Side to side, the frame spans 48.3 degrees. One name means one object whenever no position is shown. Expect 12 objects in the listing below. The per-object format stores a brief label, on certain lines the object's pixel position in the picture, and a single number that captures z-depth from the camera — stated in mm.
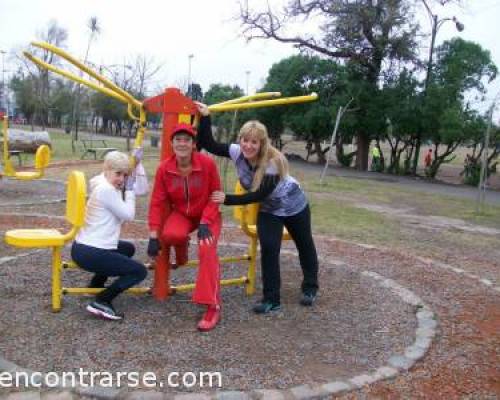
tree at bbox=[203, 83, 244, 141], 32316
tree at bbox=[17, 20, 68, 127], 34594
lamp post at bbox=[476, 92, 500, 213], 11039
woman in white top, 3609
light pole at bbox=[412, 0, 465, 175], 20317
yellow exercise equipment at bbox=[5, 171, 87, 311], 3525
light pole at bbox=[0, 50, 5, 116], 48806
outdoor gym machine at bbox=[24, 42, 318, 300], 3840
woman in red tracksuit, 3699
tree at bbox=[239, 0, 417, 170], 21688
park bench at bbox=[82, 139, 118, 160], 19148
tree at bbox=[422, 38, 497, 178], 20328
